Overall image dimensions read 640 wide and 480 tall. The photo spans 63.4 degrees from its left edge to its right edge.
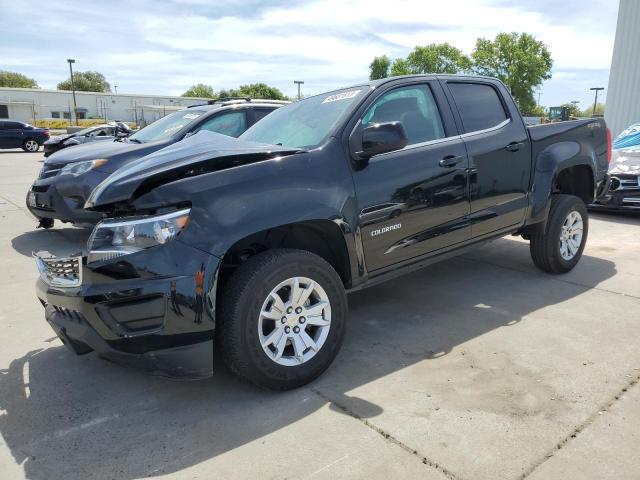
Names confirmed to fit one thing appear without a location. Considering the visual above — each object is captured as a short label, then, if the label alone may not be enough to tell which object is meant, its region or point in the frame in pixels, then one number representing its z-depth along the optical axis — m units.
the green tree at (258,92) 84.06
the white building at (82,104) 58.28
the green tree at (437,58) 72.88
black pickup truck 2.58
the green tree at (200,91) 105.91
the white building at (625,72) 16.36
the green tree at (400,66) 73.25
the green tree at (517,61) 64.56
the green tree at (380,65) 82.11
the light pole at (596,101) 59.48
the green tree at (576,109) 60.41
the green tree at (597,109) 70.03
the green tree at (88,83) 87.56
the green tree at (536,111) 64.92
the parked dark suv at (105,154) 5.88
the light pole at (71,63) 48.01
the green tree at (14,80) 85.25
